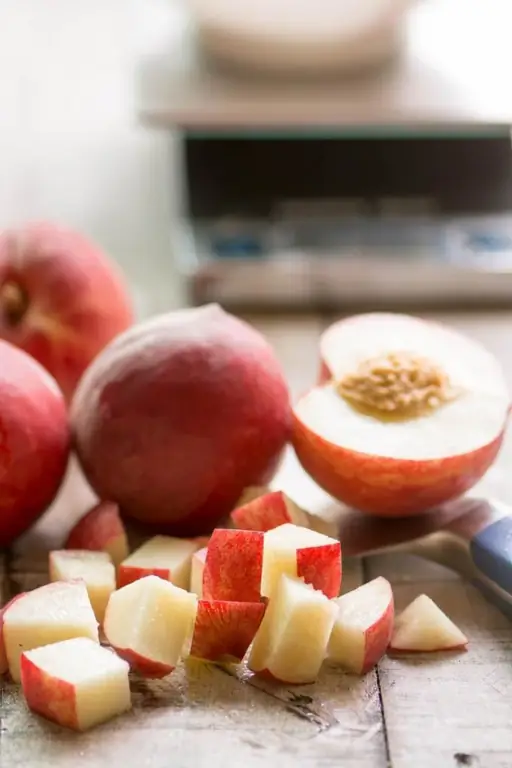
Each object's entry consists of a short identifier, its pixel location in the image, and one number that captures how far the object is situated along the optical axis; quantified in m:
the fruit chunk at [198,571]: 0.57
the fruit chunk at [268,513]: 0.59
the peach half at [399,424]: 0.59
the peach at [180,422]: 0.60
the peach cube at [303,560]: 0.55
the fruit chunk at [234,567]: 0.56
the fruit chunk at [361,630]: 0.55
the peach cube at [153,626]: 0.55
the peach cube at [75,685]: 0.53
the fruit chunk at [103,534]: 0.60
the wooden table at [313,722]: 0.52
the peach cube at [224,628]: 0.55
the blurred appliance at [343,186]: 0.76
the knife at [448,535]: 0.58
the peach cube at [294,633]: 0.54
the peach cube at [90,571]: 0.57
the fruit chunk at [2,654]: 0.55
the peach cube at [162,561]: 0.58
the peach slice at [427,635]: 0.56
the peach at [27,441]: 0.59
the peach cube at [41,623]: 0.55
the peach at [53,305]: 0.67
